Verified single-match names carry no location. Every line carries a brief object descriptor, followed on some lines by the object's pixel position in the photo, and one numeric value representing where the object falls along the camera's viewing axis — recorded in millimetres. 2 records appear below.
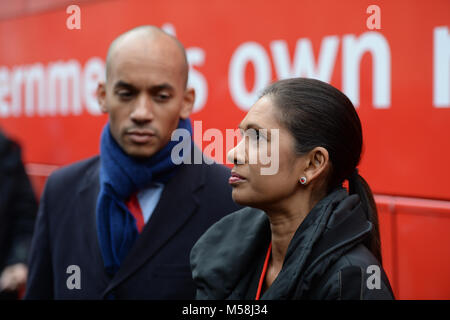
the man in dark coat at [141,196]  4340
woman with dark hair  3111
